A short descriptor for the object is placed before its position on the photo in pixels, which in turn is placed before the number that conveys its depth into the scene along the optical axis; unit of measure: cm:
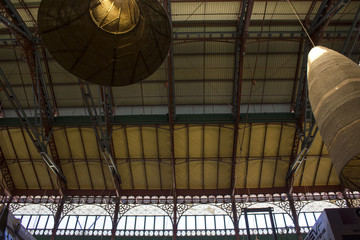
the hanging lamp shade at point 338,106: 469
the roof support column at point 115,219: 2167
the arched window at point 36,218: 2225
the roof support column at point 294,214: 2120
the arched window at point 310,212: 2217
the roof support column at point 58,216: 2144
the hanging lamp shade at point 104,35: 500
